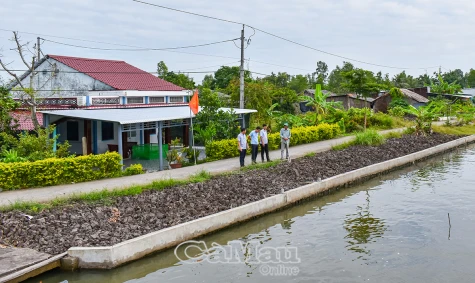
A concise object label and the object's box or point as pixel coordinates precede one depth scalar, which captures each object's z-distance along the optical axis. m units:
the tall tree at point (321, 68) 100.94
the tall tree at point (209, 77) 69.94
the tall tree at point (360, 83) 33.75
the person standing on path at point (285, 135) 20.33
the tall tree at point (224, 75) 62.78
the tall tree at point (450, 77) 90.69
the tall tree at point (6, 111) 21.69
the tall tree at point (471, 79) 100.62
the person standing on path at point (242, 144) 18.84
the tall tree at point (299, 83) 68.19
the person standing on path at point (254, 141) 19.52
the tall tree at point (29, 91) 19.63
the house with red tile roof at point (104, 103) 20.84
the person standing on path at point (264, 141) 19.86
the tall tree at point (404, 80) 81.38
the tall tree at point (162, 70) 55.47
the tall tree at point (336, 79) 73.23
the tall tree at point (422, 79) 93.72
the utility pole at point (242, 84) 27.94
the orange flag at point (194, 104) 20.92
